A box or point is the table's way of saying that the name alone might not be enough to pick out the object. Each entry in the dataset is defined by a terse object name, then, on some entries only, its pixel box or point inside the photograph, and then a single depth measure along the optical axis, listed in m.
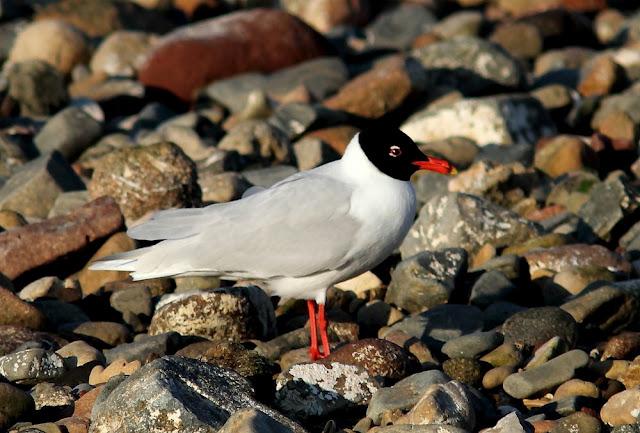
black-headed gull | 13.79
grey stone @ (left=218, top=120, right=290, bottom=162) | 23.06
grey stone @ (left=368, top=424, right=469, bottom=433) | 10.78
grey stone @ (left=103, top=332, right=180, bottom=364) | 13.71
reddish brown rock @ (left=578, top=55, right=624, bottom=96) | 28.73
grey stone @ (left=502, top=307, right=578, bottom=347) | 14.18
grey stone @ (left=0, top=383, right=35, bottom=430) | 11.84
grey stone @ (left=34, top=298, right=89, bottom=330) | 15.39
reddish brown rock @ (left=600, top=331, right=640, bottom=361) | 13.74
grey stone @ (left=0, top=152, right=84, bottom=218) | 20.36
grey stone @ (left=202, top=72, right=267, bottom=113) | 28.97
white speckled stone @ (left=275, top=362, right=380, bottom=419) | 12.23
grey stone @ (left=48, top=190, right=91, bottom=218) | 19.87
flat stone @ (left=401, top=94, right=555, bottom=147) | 24.67
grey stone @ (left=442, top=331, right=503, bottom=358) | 13.94
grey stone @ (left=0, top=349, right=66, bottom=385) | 13.08
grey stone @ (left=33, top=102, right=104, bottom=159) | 25.24
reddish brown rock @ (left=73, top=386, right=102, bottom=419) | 12.01
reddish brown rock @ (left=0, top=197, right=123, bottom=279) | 17.11
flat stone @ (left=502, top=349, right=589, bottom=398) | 12.70
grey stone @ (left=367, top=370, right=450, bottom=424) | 11.93
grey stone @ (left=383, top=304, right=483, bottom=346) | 14.83
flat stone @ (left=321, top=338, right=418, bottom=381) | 12.88
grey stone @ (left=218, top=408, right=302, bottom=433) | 10.12
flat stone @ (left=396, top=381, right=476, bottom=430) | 11.16
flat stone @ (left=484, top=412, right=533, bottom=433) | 11.08
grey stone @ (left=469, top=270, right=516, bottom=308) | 15.94
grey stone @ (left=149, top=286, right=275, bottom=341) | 14.51
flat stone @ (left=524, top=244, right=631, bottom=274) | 16.75
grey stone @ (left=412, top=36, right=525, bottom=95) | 28.98
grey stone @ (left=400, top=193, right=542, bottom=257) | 18.02
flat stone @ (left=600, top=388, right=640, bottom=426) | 11.48
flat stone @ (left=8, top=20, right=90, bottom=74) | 33.12
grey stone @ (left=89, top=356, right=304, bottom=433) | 10.73
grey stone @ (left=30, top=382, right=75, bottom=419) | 12.26
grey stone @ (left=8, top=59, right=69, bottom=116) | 28.53
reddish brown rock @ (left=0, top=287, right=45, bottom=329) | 14.73
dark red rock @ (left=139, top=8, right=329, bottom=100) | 30.91
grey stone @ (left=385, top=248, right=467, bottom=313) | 15.88
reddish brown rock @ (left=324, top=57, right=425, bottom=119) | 26.12
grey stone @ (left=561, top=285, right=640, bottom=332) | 14.73
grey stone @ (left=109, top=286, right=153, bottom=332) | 15.65
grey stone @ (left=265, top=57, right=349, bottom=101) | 28.91
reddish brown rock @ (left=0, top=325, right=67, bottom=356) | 14.02
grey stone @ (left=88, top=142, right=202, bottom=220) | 18.86
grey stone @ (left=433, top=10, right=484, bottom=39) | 36.87
